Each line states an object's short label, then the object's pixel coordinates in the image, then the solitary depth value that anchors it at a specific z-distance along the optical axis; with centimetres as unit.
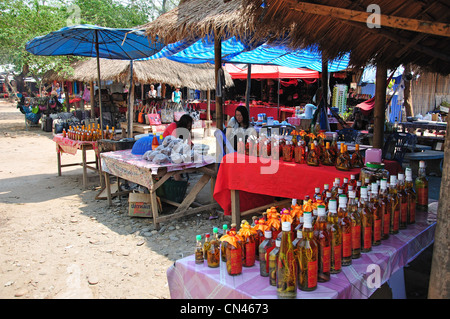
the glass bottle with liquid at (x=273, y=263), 192
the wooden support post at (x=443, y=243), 206
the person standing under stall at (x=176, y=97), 1477
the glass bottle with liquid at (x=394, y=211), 257
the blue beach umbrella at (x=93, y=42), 617
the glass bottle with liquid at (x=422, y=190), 302
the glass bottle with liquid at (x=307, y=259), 187
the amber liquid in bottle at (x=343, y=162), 364
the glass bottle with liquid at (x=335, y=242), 204
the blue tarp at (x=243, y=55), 670
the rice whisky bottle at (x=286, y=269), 183
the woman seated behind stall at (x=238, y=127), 579
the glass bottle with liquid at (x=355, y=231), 221
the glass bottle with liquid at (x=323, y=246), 198
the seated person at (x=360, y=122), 910
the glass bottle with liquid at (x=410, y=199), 277
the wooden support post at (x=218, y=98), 568
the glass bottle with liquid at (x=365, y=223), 229
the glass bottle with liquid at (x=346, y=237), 212
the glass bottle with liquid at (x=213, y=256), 219
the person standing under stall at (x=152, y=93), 1443
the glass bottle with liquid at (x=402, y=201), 268
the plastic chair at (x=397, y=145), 649
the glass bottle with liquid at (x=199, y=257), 225
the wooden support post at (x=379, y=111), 530
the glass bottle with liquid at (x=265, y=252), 203
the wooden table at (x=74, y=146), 673
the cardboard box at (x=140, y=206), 521
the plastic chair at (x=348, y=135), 780
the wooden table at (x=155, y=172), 474
